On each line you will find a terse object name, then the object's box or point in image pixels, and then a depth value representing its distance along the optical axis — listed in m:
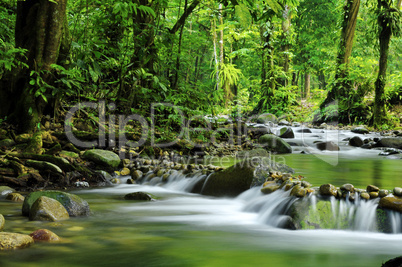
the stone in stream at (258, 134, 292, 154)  9.33
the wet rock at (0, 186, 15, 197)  4.24
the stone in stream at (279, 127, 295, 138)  11.66
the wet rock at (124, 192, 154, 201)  4.56
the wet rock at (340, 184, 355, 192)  3.62
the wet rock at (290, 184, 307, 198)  3.64
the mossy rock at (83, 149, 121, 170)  5.68
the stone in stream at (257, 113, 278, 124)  15.37
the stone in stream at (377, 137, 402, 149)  9.82
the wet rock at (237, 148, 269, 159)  7.56
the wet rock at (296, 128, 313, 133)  13.01
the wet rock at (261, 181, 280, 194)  4.27
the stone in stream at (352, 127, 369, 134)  12.45
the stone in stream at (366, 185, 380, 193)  3.55
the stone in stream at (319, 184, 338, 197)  3.58
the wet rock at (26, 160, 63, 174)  4.88
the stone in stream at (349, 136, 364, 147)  10.51
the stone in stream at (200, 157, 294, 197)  4.76
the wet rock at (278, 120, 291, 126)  15.40
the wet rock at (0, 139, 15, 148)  5.28
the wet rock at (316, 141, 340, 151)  10.16
